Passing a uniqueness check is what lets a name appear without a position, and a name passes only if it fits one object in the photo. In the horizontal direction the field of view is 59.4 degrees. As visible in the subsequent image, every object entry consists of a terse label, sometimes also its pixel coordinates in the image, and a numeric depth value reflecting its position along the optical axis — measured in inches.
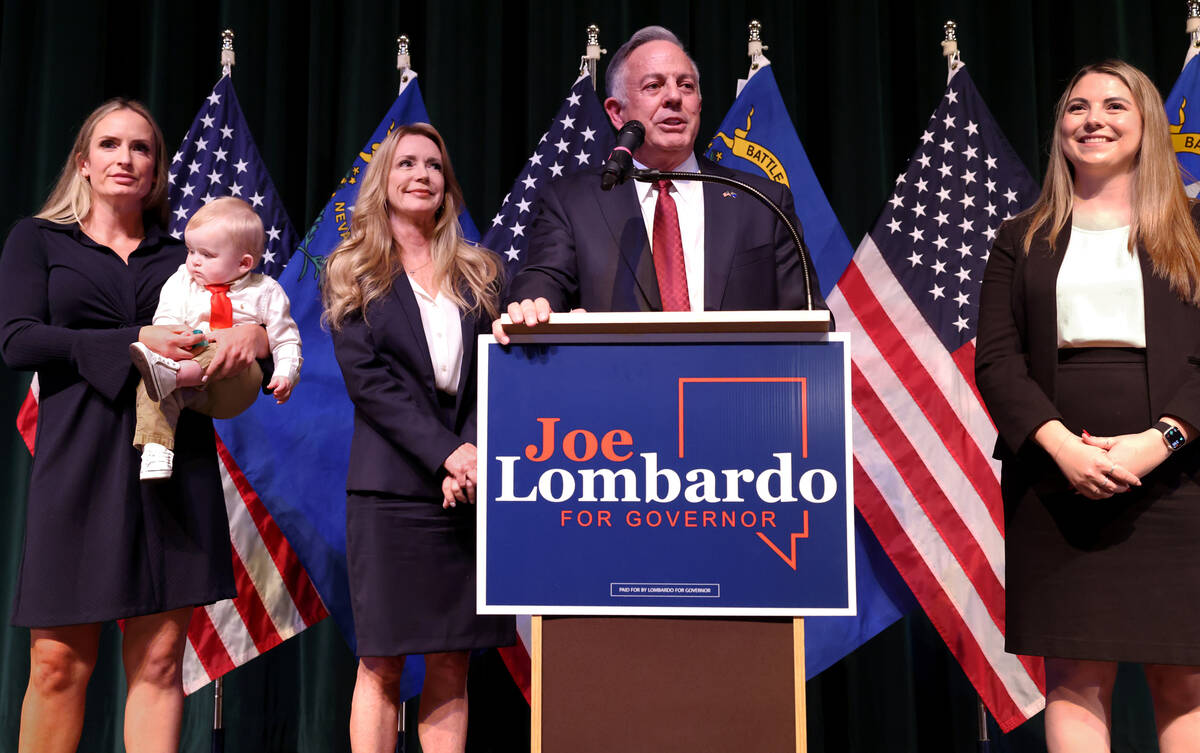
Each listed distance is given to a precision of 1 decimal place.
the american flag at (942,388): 120.7
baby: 91.6
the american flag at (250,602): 128.2
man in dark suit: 90.6
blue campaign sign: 65.6
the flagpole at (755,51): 137.0
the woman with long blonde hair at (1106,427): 82.0
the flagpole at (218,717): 128.3
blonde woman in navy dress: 92.1
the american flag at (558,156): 136.3
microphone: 74.0
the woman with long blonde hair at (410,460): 93.7
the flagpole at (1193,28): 132.3
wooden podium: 64.5
